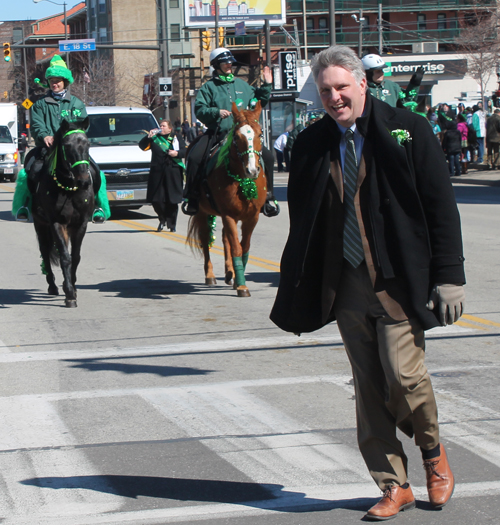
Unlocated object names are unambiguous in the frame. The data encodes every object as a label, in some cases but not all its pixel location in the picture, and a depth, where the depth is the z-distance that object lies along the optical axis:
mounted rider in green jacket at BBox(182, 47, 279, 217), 10.91
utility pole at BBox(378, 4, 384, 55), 64.31
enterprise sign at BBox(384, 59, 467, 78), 72.41
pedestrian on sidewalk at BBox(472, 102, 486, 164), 29.44
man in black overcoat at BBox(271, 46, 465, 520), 4.00
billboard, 54.47
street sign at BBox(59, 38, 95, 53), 38.91
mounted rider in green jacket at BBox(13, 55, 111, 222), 10.52
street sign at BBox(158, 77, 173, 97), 36.94
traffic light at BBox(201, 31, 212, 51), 47.90
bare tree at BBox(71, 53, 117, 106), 72.75
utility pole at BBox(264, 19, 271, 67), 38.61
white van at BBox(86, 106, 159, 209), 20.27
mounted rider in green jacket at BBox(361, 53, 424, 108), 10.54
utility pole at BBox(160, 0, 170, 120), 37.31
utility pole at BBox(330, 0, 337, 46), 26.44
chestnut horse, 10.05
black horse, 10.05
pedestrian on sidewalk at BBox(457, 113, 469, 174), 30.42
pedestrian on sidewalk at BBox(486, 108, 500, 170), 27.44
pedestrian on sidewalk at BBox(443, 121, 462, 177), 27.64
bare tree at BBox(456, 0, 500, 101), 35.28
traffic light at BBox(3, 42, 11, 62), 41.00
